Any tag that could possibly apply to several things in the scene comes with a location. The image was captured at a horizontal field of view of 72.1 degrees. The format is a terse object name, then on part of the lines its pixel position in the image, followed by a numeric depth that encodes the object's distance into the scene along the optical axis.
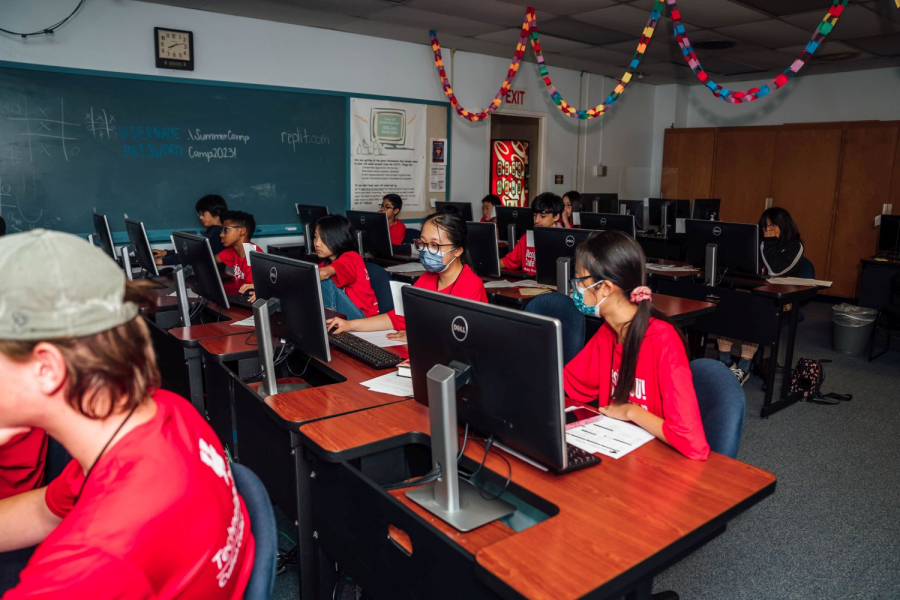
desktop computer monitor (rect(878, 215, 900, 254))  5.53
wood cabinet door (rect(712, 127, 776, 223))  7.73
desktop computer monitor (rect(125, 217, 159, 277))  3.55
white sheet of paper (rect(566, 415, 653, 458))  1.46
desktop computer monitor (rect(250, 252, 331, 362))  1.89
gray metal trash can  4.86
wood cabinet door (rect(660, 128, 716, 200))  8.29
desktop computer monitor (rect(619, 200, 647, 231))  7.36
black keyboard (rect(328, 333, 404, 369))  2.12
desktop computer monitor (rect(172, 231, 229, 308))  2.75
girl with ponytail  1.58
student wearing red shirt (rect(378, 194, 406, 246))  5.88
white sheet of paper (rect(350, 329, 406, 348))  2.41
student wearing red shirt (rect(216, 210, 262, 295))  3.72
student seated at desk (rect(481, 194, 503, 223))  6.57
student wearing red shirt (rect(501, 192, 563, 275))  4.58
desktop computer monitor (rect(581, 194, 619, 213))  7.27
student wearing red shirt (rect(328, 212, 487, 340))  2.59
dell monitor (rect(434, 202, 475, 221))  6.00
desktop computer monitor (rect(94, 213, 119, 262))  4.16
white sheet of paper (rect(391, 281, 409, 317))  2.39
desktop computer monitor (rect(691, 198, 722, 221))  7.05
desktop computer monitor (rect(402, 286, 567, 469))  1.12
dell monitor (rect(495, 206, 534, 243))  5.29
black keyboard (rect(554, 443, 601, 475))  1.33
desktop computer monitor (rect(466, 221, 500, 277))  3.92
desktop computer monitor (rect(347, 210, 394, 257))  4.88
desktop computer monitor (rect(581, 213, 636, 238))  4.47
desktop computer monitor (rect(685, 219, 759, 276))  3.71
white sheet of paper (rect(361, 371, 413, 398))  1.87
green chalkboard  4.41
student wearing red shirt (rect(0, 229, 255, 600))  0.70
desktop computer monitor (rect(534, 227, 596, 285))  3.28
